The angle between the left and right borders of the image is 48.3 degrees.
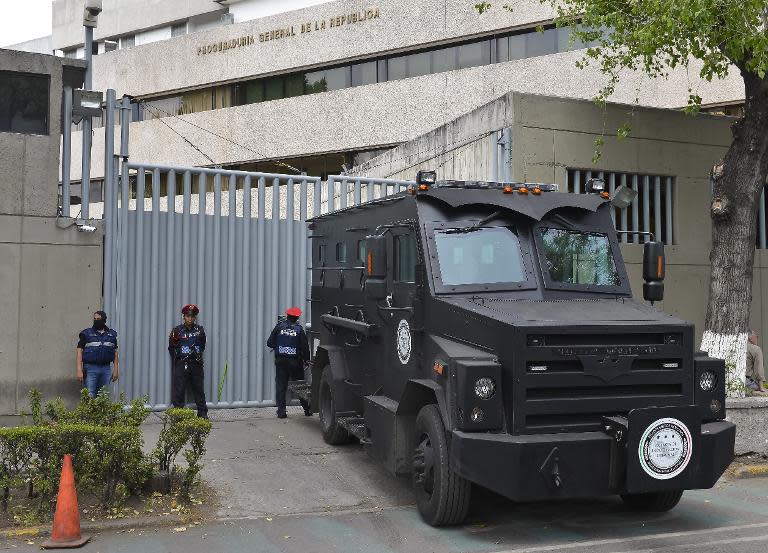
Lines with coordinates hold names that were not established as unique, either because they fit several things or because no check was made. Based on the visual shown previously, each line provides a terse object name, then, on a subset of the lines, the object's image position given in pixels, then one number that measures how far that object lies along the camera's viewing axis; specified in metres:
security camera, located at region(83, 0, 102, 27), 12.41
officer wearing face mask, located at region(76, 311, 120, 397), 11.40
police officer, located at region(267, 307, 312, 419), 12.46
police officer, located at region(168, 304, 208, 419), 11.95
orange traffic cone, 6.94
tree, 11.76
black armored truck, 6.72
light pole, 12.03
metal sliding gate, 12.33
